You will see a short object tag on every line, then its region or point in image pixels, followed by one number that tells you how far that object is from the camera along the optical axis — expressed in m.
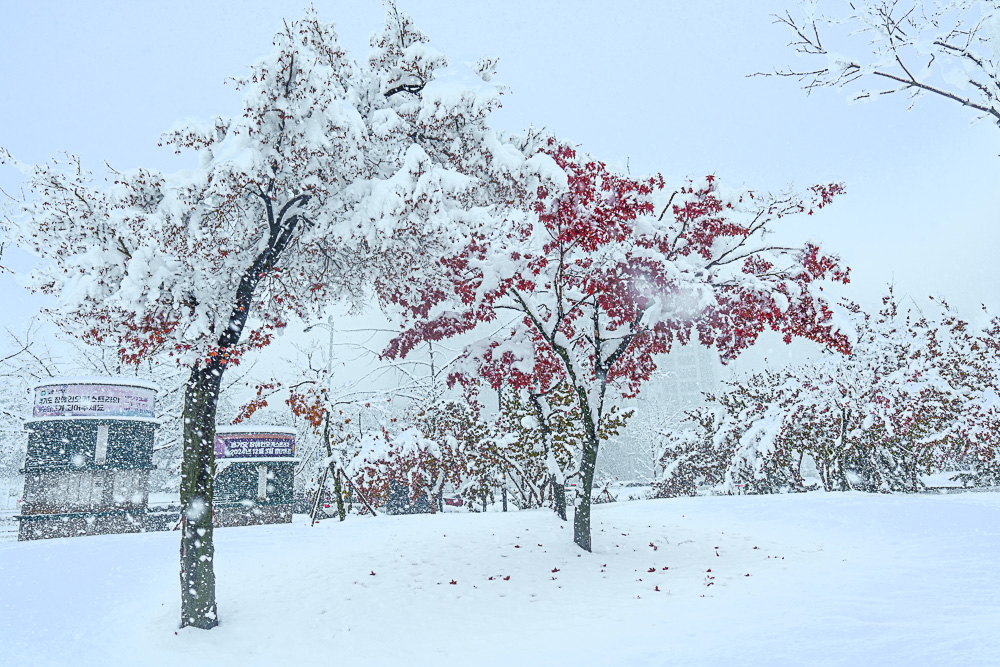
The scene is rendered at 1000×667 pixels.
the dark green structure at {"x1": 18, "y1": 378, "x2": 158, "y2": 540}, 15.32
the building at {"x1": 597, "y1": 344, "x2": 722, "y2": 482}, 64.69
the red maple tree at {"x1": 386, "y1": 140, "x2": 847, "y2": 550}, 8.70
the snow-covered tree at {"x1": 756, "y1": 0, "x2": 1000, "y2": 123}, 4.52
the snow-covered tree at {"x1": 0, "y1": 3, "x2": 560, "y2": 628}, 7.10
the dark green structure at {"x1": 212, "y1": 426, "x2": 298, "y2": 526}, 18.05
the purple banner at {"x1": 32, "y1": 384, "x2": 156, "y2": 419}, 15.52
